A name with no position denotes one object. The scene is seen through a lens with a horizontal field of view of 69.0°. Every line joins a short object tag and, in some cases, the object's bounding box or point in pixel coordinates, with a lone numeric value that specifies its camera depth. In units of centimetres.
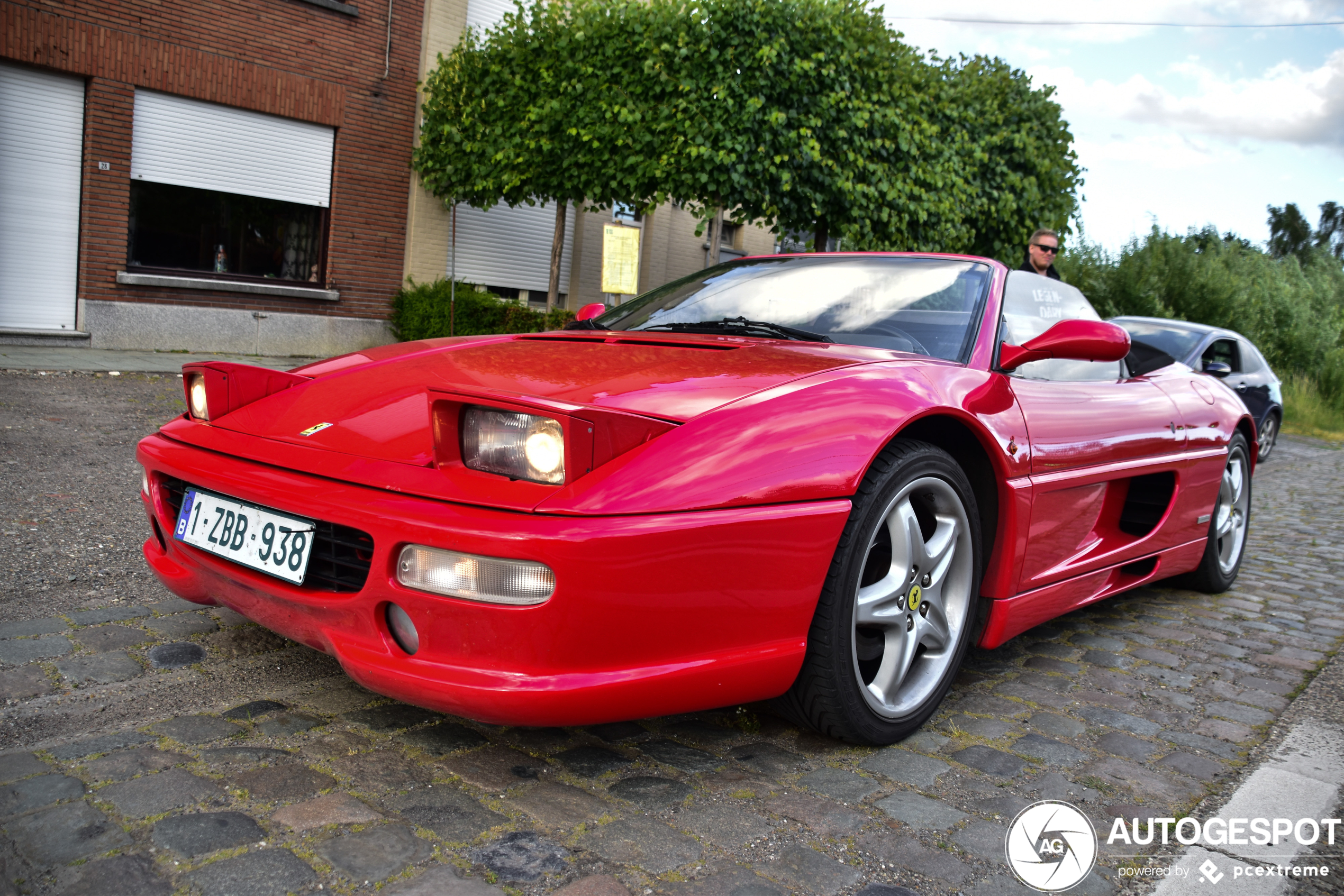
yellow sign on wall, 997
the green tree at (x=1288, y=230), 5981
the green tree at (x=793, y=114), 943
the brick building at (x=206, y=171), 947
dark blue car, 877
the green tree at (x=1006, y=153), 1119
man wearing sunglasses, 560
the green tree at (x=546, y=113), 1002
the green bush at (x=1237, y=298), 1493
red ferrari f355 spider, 172
